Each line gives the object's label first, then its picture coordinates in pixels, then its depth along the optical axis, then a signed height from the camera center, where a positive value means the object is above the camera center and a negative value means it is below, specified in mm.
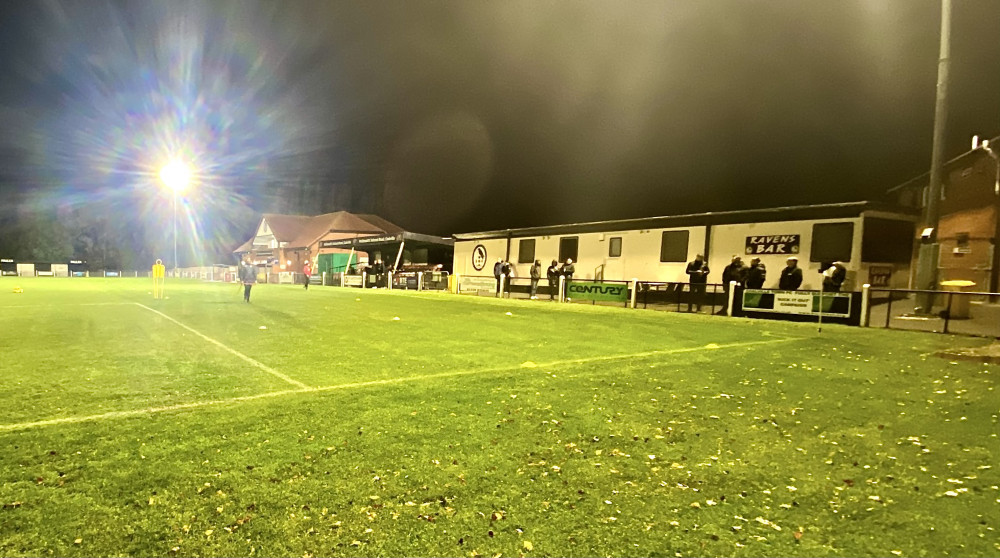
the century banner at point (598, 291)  19812 -870
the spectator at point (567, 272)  22188 -221
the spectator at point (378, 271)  35259 -962
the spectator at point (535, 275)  24372 -468
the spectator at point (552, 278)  23172 -529
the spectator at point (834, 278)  14617 +86
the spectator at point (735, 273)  17141 +106
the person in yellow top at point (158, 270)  20552 -968
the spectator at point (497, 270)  25859 -330
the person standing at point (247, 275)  20156 -966
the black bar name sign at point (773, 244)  18547 +1218
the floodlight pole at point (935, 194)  12125 +2163
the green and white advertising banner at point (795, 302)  13664 -636
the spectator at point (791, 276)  15219 +83
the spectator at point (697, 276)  17969 -79
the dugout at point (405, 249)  37875 +691
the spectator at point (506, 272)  26272 -411
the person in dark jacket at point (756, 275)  16281 +66
